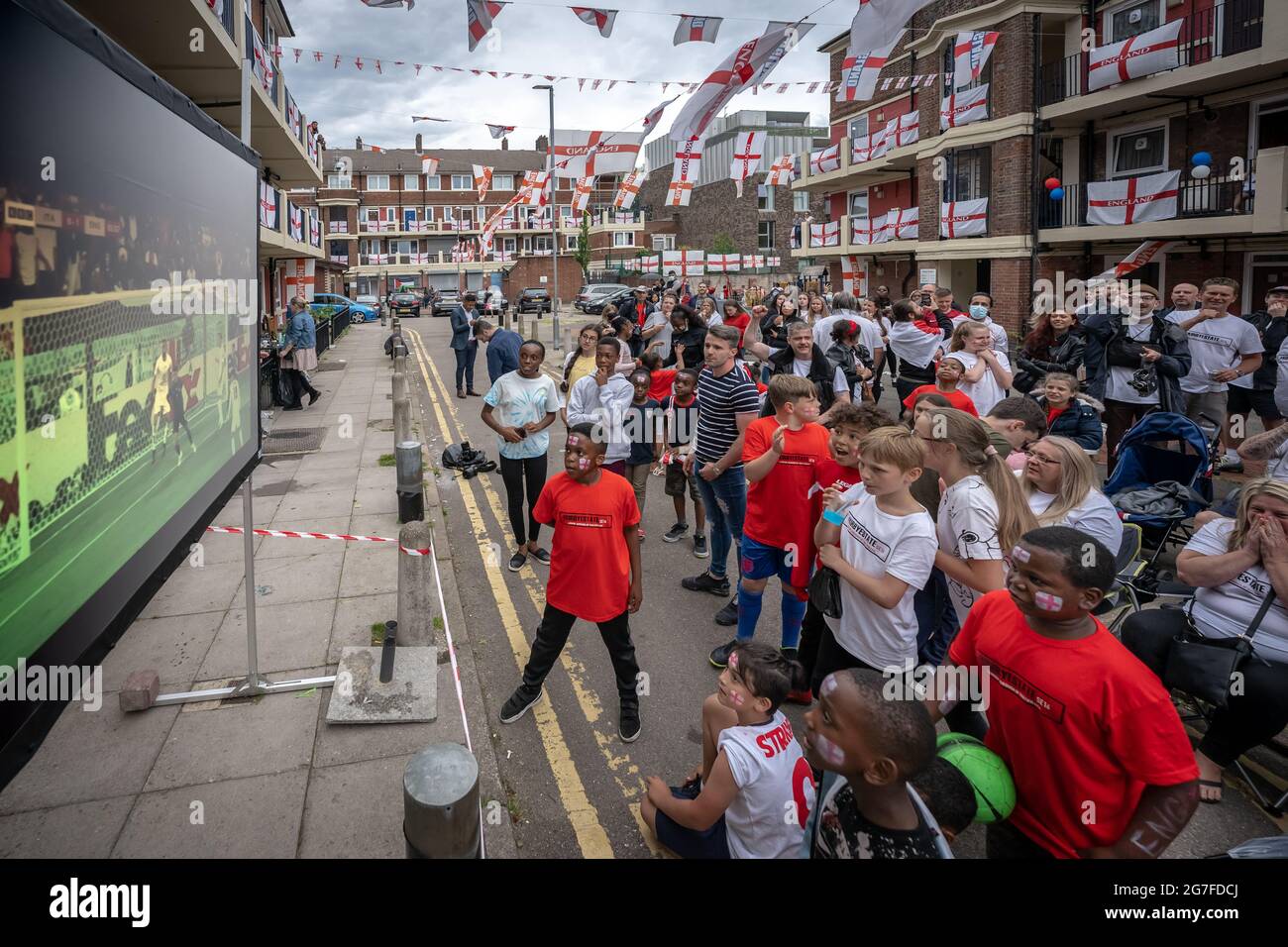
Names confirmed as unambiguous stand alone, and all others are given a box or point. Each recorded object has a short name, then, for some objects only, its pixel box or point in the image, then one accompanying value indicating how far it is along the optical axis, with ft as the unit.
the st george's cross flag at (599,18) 43.34
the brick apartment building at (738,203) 182.39
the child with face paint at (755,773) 9.99
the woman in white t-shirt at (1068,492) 14.55
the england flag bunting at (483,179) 114.01
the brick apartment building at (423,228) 246.68
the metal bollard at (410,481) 23.75
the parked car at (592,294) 156.81
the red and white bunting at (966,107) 75.15
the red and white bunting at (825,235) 103.96
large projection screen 6.75
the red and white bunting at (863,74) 48.34
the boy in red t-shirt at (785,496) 16.61
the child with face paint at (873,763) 7.46
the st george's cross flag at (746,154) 78.89
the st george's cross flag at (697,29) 45.01
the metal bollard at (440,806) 8.91
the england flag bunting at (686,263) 136.05
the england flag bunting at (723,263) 141.79
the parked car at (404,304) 163.63
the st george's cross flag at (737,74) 44.86
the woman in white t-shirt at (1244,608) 12.53
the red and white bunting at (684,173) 82.79
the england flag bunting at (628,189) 99.96
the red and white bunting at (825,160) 100.89
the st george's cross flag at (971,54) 65.41
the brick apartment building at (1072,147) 56.24
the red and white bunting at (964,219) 77.97
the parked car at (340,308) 108.06
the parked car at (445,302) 158.03
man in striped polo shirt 20.45
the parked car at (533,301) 161.92
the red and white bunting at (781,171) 94.07
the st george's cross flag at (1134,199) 60.08
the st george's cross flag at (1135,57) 57.62
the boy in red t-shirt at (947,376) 23.37
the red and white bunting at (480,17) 39.86
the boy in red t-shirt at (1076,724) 8.07
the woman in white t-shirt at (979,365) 25.72
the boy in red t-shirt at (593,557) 14.85
